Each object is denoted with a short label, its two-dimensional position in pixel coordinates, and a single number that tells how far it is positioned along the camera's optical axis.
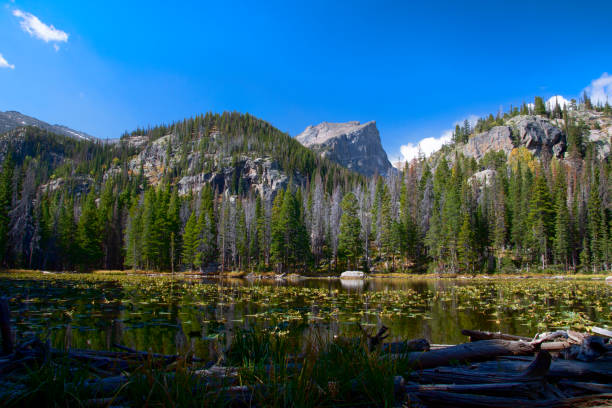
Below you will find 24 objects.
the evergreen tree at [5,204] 50.56
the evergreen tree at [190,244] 60.84
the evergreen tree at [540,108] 153.00
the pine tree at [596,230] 55.66
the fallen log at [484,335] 5.62
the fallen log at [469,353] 4.52
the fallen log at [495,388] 3.39
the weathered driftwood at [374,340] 4.84
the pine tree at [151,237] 61.16
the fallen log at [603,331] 5.61
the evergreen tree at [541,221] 58.88
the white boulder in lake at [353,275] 55.00
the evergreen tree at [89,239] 62.00
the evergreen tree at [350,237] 64.19
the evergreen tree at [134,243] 62.09
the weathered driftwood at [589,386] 3.57
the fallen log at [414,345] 5.17
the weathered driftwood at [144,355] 4.50
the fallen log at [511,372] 3.76
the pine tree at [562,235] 56.50
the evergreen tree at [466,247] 59.41
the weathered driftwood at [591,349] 4.17
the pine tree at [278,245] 62.64
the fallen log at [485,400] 3.26
